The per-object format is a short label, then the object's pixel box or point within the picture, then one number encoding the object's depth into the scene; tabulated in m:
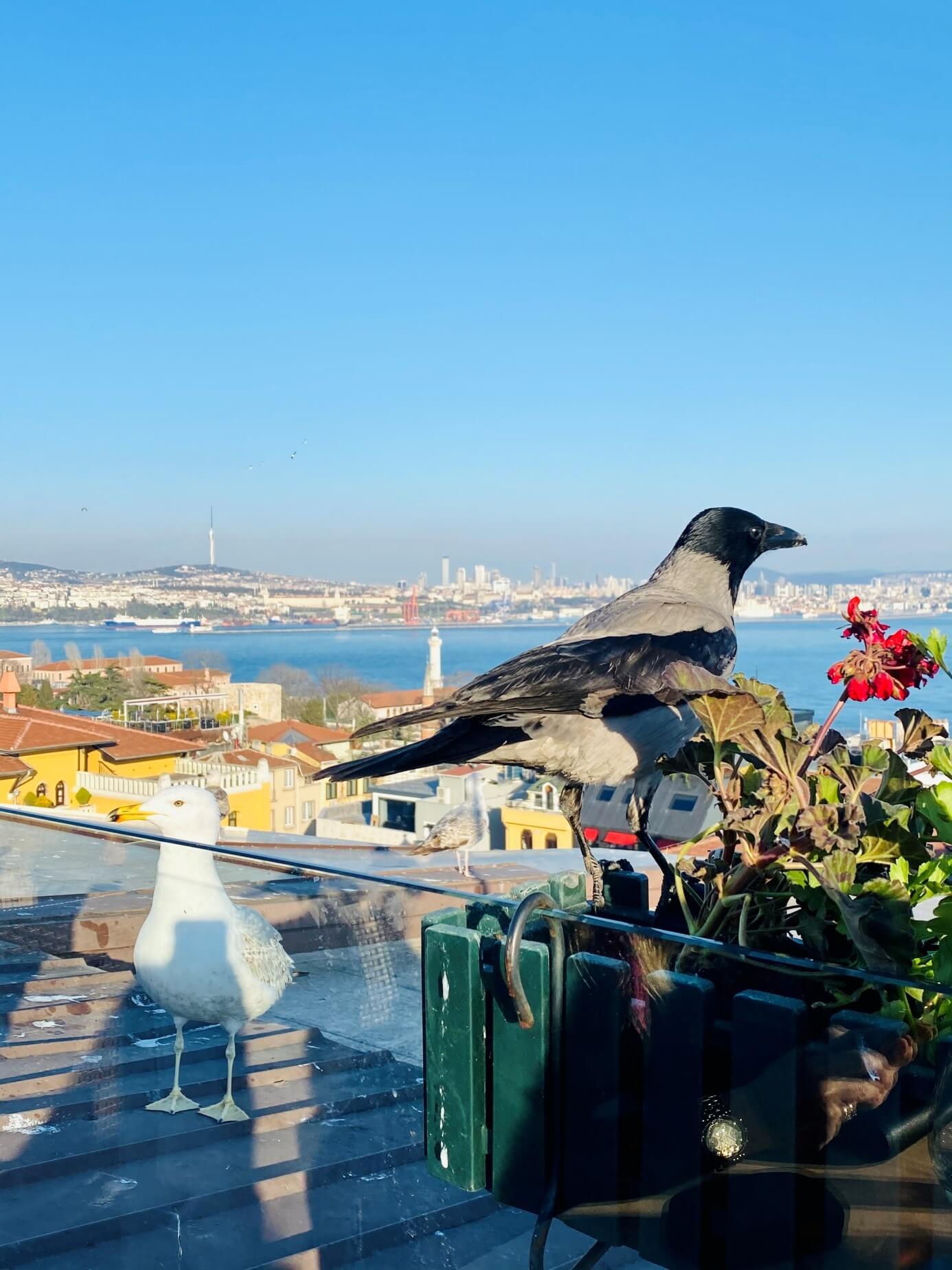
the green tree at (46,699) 40.31
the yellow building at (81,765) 16.22
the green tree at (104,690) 40.25
